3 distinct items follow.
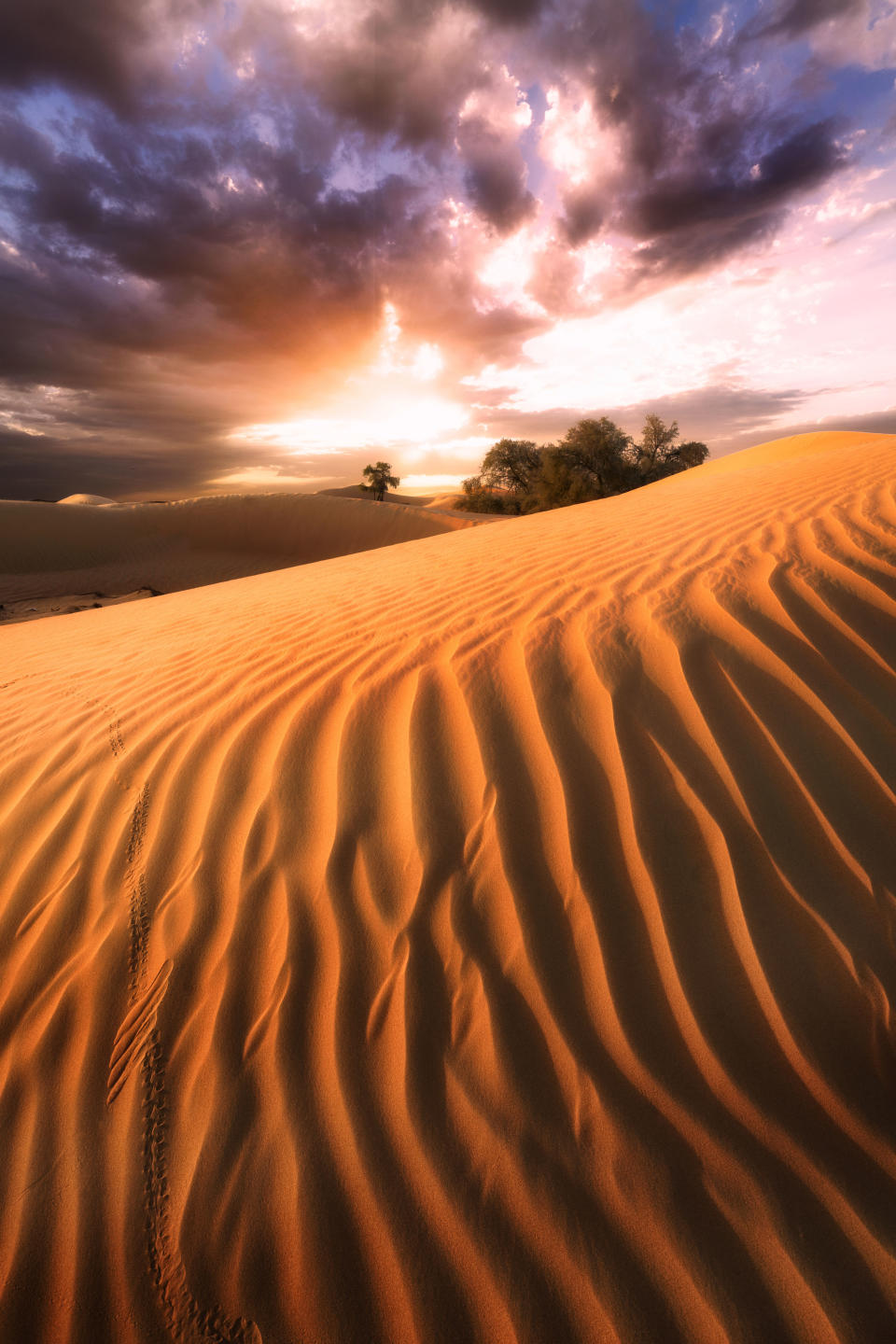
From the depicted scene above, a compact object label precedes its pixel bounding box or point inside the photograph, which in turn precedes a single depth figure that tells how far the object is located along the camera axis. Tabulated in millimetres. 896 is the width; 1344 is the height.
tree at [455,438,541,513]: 31125
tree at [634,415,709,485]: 29719
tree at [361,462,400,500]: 37719
